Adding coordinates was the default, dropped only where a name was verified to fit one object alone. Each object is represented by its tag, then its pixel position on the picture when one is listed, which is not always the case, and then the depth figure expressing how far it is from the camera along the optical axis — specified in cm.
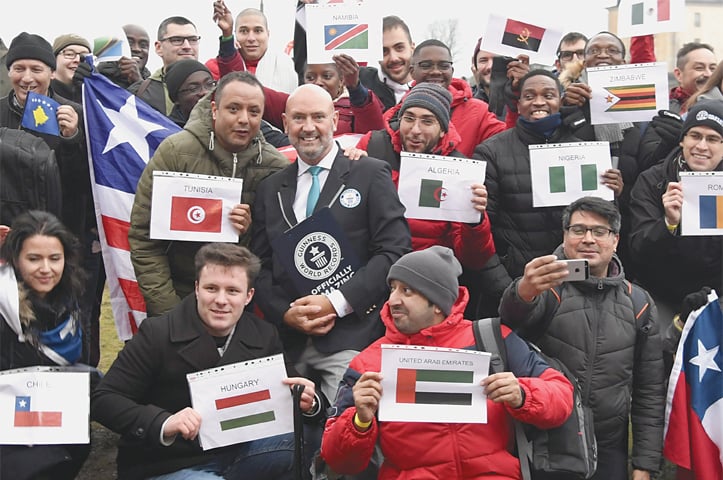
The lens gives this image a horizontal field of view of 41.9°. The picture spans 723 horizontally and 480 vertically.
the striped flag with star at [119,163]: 625
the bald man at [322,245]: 514
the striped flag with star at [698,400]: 516
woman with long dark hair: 484
